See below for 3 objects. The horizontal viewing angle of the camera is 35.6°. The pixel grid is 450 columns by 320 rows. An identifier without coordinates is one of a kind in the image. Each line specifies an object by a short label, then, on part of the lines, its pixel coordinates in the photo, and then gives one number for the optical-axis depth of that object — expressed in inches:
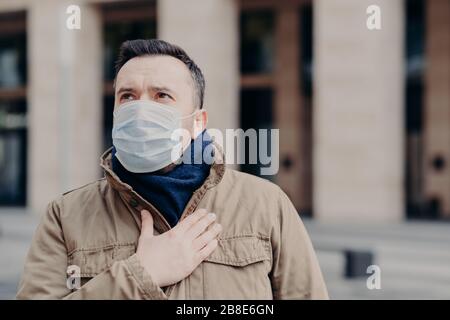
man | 81.7
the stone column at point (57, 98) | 871.7
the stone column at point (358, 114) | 737.0
